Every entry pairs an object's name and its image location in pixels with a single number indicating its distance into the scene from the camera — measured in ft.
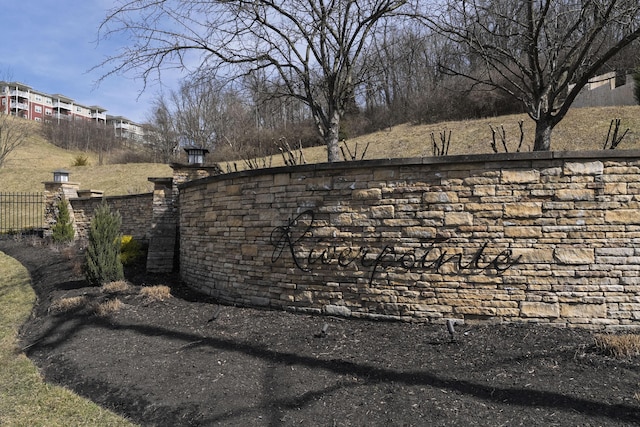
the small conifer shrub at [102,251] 25.08
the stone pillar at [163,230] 29.53
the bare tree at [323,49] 26.68
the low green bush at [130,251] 31.89
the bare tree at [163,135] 121.90
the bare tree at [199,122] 104.27
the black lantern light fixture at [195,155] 31.60
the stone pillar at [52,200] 46.65
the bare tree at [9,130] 74.08
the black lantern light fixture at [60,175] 47.37
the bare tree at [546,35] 19.56
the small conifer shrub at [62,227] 43.27
